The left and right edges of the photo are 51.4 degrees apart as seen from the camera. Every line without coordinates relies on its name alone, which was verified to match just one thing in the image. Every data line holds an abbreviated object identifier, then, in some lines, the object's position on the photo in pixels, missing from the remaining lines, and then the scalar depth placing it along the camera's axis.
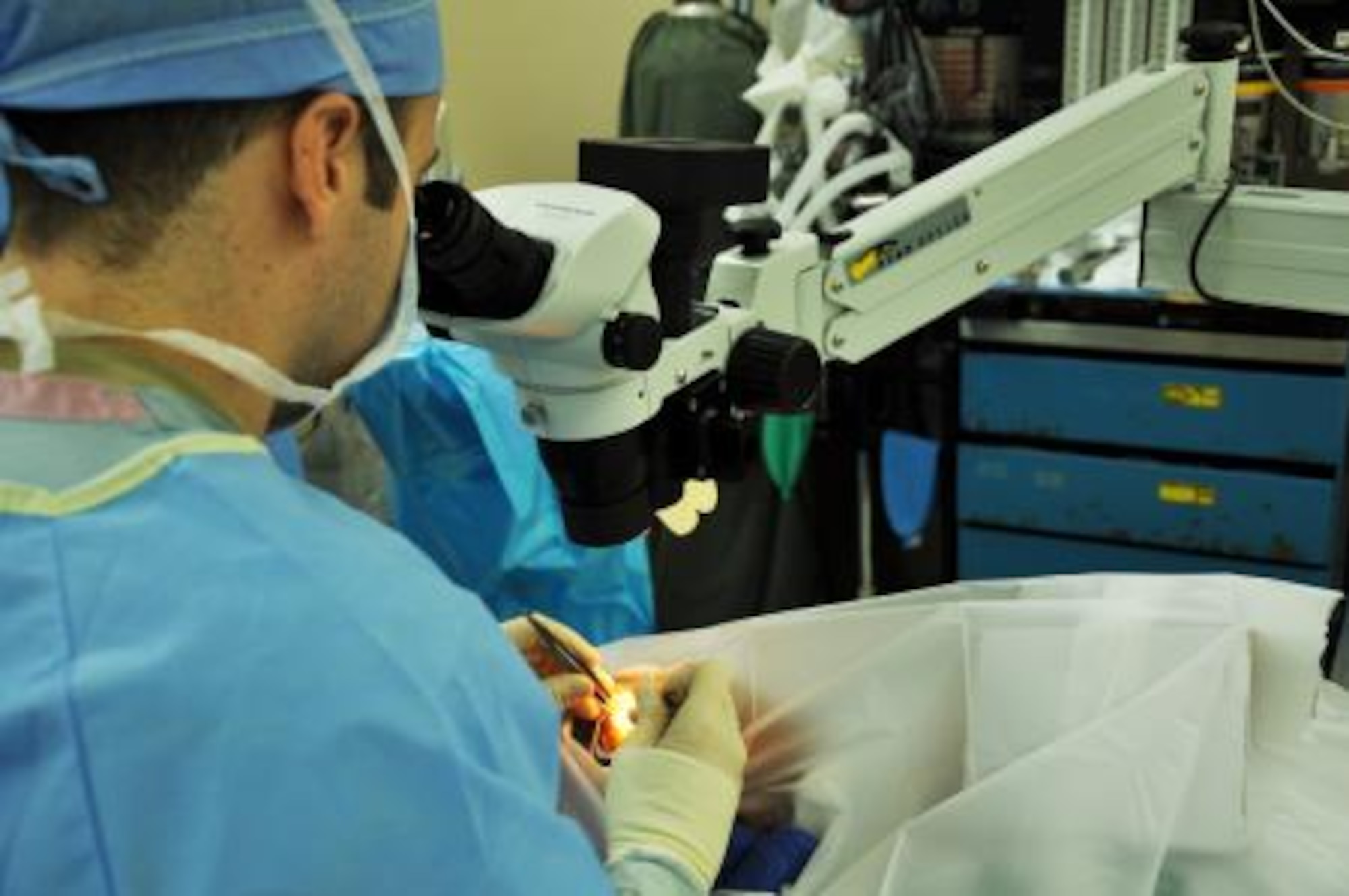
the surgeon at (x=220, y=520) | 0.62
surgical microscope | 0.85
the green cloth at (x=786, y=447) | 2.57
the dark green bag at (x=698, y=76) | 2.62
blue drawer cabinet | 2.25
